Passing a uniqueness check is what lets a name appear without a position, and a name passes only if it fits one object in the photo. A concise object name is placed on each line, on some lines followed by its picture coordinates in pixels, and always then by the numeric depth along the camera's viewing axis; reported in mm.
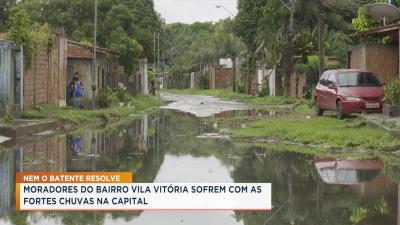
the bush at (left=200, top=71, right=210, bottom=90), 101144
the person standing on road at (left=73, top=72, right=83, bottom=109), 31266
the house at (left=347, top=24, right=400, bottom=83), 26562
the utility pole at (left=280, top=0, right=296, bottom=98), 45844
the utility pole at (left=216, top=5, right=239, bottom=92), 72250
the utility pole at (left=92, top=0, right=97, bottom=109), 34256
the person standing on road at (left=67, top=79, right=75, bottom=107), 31794
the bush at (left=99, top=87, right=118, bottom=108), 36594
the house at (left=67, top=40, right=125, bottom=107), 34531
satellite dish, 24797
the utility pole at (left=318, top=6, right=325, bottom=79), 33094
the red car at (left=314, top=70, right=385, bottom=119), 22469
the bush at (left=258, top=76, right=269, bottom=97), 55125
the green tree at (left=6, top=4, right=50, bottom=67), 24766
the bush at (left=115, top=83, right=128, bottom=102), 41519
